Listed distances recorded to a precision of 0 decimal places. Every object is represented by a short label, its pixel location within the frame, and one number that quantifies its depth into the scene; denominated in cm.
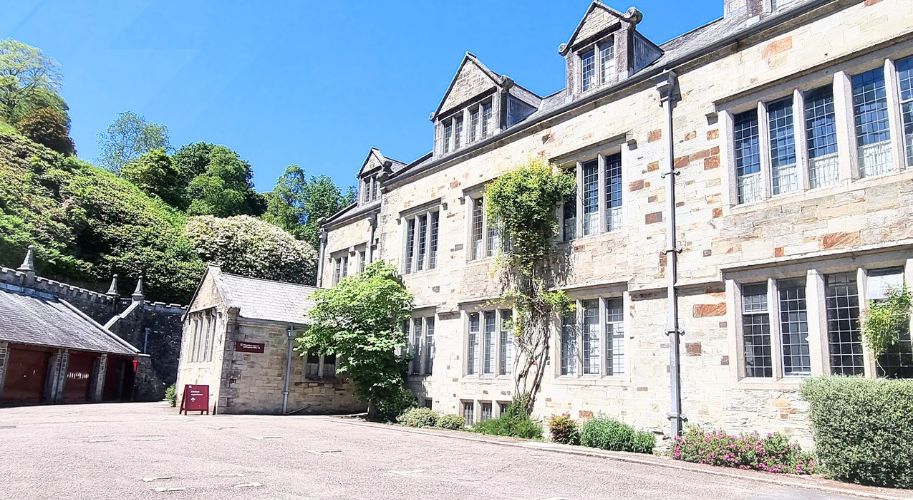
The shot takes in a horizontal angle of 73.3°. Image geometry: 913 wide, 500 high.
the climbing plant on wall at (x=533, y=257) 1617
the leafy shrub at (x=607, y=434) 1310
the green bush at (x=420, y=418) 1834
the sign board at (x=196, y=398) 2088
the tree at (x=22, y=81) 5706
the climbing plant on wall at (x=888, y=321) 996
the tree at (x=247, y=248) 4519
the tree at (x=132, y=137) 6969
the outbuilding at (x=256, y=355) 2128
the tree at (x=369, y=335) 1969
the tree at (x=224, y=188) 5816
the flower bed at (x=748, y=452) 1052
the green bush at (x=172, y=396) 2717
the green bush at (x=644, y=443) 1285
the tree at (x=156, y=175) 5544
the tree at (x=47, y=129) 4959
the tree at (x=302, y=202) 6223
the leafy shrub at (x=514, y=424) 1520
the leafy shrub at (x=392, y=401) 1970
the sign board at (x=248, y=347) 2141
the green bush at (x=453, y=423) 1761
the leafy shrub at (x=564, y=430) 1433
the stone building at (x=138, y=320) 3347
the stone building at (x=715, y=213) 1097
